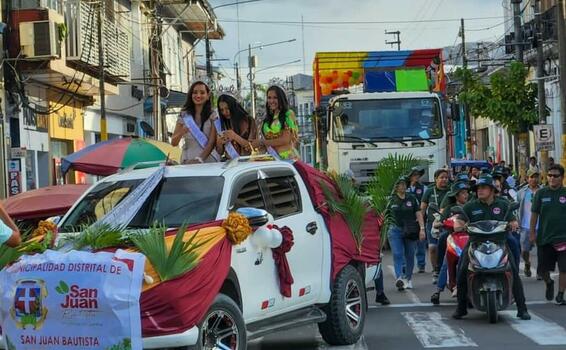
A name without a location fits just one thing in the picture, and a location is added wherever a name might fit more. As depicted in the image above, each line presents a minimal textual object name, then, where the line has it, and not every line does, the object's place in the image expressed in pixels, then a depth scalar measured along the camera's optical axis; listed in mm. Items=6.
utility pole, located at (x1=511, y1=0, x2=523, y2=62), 37625
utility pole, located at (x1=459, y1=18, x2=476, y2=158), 41300
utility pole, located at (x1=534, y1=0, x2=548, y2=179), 31603
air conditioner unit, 23311
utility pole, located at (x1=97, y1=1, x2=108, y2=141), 27031
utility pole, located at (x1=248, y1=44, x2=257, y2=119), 65469
